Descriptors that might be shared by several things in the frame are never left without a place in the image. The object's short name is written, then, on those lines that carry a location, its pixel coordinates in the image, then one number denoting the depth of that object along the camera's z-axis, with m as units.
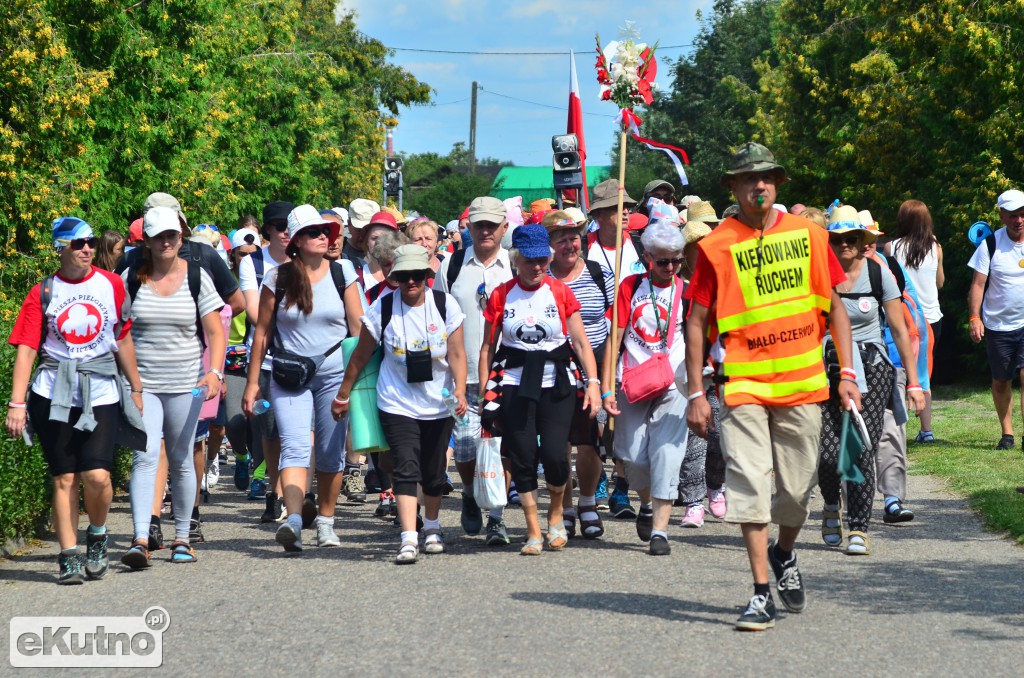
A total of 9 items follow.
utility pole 178.48
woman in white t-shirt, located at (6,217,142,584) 14.48
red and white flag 37.36
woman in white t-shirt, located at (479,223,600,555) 16.00
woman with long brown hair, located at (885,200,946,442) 22.07
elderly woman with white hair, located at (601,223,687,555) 16.30
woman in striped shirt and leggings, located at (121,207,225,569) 15.50
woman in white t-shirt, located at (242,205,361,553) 16.29
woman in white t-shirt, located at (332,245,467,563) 15.97
